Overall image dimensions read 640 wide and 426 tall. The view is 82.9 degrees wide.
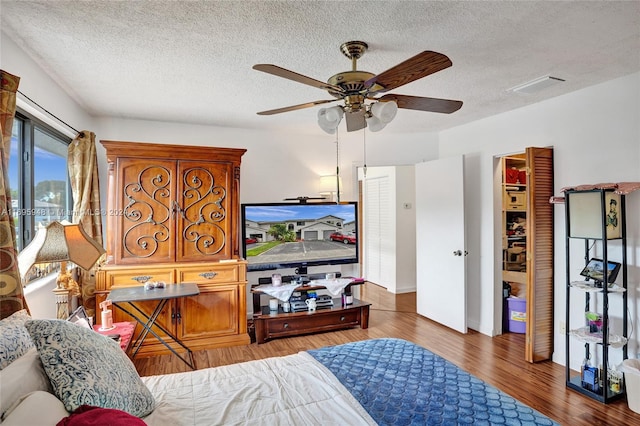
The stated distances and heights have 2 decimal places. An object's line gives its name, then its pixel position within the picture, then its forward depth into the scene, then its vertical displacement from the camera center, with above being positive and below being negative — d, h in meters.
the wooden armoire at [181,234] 3.36 -0.20
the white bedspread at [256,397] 1.37 -0.78
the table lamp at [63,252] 1.88 -0.21
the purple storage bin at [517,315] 3.94 -1.15
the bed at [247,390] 1.12 -0.77
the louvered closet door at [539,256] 3.18 -0.41
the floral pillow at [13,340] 1.17 -0.43
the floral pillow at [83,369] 1.13 -0.52
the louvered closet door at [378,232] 6.08 -0.36
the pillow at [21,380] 0.98 -0.49
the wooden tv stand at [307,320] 3.71 -1.16
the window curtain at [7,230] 1.59 -0.06
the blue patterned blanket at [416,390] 1.36 -0.77
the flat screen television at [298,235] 4.02 -0.26
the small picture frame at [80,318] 2.21 -0.65
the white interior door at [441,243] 3.97 -0.37
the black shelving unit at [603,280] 2.56 -0.53
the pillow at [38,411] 0.91 -0.52
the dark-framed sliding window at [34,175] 2.44 +0.30
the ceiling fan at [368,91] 1.65 +0.64
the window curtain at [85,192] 3.19 +0.21
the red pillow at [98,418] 0.96 -0.57
